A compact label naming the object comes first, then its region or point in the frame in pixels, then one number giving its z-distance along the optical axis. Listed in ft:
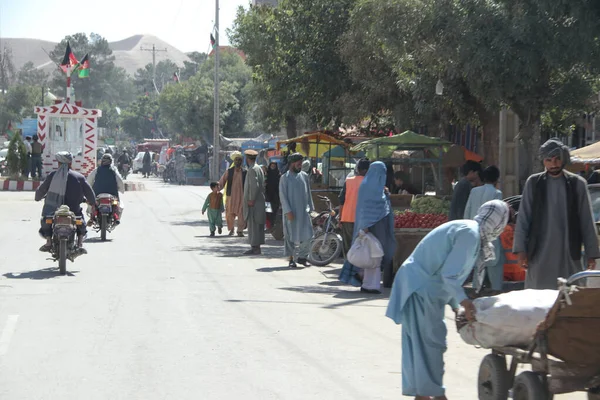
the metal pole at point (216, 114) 145.79
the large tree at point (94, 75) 516.73
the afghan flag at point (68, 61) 146.51
